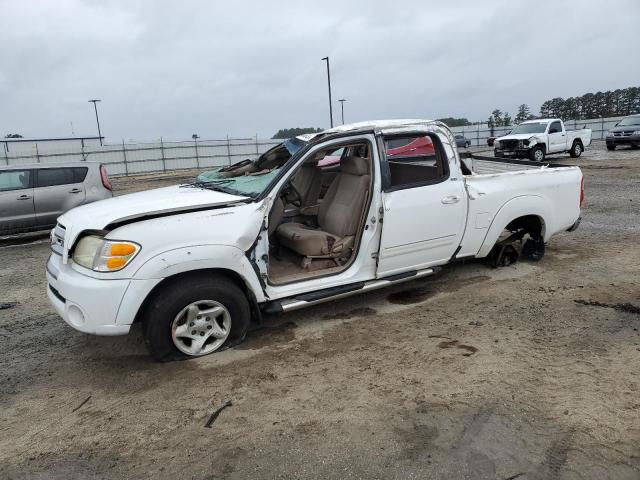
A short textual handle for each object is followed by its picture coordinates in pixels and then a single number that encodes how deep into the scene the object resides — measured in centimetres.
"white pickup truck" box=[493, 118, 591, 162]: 1915
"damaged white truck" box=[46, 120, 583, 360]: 358
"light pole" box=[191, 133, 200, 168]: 3391
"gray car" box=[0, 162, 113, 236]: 921
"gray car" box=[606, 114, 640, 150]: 2175
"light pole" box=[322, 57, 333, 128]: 3125
